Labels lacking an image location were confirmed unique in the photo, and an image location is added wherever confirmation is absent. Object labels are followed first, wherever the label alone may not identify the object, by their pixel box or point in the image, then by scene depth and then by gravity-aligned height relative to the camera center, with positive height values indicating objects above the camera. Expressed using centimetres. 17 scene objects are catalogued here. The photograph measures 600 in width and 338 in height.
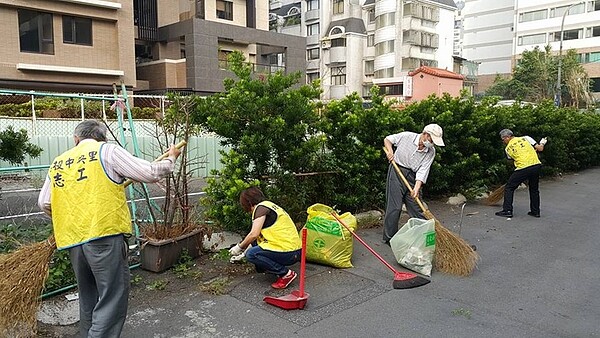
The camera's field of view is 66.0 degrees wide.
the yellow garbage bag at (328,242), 506 -134
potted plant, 486 -110
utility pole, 2202 +118
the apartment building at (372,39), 4069 +740
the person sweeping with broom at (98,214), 296 -60
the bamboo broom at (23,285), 339 -124
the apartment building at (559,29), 4631 +977
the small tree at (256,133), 551 -15
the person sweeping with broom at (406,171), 590 -65
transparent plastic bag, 502 -138
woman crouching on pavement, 436 -113
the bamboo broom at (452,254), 511 -150
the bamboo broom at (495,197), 914 -152
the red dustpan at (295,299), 405 -157
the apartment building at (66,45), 1866 +334
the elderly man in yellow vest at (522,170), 809 -86
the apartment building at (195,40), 2462 +463
